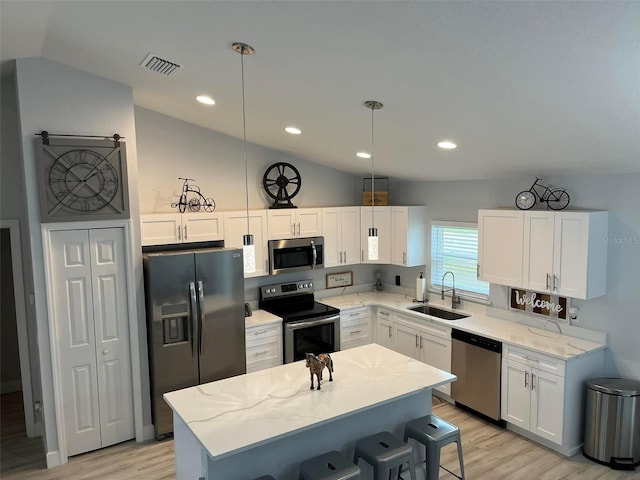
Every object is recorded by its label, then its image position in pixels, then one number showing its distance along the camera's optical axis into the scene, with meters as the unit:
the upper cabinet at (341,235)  5.83
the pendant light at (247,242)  2.85
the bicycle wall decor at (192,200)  5.05
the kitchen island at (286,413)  2.77
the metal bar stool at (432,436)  3.26
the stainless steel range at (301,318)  5.28
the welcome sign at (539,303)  4.53
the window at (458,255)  5.38
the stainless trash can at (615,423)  3.85
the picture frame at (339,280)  6.31
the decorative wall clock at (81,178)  3.83
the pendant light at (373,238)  3.47
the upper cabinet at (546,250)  4.06
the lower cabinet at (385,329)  5.75
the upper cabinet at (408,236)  5.77
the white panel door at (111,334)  4.15
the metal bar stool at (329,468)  2.83
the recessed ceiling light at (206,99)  4.09
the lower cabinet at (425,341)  5.04
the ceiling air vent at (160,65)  3.31
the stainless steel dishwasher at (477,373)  4.55
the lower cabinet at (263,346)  5.07
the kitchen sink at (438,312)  5.34
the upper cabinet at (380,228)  6.00
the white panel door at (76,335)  3.98
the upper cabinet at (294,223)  5.41
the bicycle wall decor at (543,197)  4.52
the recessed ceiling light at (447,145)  4.08
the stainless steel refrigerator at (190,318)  4.34
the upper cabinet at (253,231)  5.06
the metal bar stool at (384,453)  3.01
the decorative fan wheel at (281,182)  5.68
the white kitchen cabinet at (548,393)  4.04
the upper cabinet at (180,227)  4.55
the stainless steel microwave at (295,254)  5.44
